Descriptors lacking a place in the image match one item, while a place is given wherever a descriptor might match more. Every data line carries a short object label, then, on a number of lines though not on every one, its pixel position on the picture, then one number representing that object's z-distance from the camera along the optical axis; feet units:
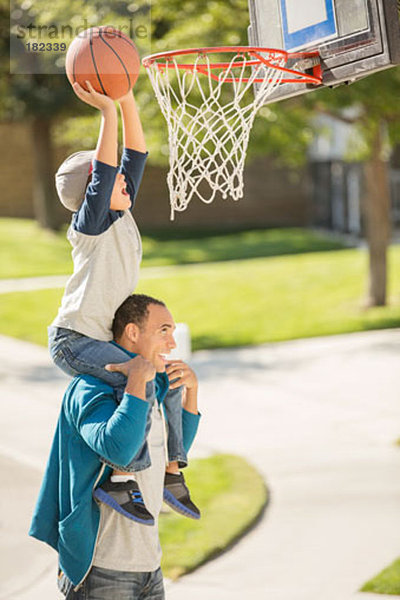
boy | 17.29
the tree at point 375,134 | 67.21
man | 17.07
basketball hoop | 23.08
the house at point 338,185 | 149.57
